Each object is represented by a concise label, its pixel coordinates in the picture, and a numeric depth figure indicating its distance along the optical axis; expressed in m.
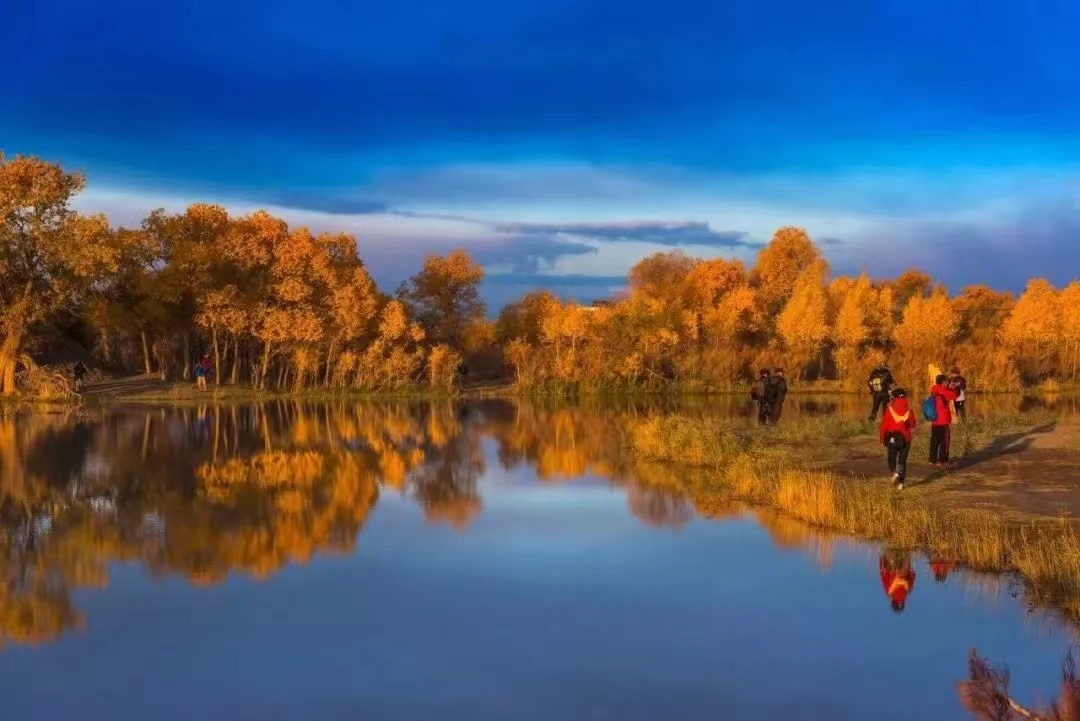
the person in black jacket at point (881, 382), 25.77
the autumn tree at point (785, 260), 67.75
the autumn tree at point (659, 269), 74.44
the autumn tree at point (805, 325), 55.12
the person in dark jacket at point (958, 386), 24.97
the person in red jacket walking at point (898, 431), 15.47
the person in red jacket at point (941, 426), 17.17
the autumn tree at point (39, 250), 38.25
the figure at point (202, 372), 43.66
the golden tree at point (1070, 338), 56.19
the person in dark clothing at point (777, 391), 28.03
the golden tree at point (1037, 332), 55.62
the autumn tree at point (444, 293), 56.56
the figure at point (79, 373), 41.40
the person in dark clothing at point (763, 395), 27.69
